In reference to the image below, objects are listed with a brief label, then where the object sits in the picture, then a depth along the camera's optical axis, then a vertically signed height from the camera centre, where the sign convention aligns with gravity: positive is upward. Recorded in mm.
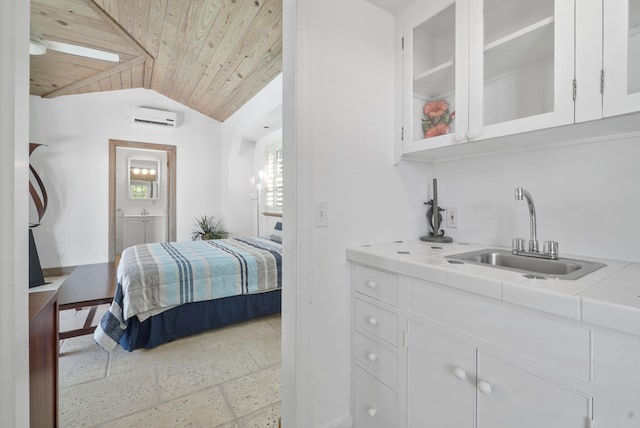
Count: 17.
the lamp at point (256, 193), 5452 +394
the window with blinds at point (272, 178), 5055 +625
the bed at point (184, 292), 2270 -717
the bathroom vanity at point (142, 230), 5766 -371
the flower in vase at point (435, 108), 1434 +545
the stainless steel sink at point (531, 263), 1005 -205
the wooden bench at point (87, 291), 2289 -744
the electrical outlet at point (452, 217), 1711 -26
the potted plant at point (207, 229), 5438 -331
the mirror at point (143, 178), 5902 +725
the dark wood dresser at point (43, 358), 864 -514
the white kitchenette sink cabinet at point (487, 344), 684 -406
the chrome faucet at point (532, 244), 1212 -136
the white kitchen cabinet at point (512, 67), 921 +594
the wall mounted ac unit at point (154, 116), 4926 +1704
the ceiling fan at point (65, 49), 2676 +1636
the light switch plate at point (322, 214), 1343 -6
